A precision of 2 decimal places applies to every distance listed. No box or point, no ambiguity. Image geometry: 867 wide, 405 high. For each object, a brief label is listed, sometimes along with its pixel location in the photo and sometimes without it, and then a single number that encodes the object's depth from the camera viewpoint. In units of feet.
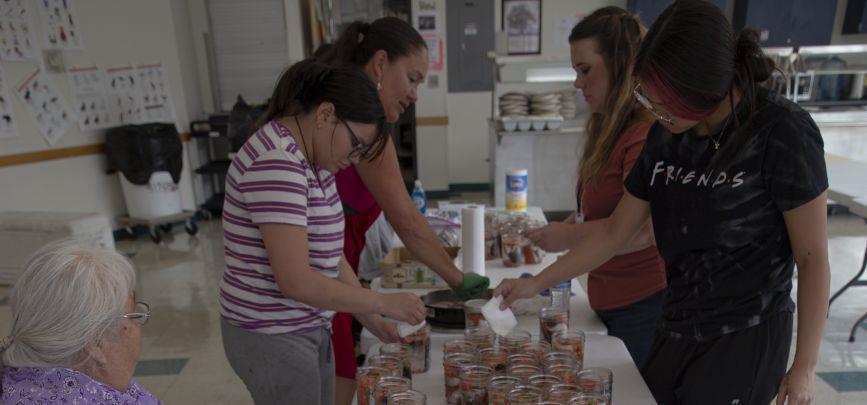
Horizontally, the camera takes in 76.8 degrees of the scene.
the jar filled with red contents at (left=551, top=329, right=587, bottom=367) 4.07
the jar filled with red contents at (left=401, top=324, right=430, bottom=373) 4.19
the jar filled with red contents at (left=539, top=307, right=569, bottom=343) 4.35
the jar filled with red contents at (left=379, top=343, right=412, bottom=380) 3.89
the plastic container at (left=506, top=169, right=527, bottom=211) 8.85
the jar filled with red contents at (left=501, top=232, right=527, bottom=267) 6.60
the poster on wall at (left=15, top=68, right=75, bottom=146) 14.39
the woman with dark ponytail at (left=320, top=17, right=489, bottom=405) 5.35
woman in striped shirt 3.72
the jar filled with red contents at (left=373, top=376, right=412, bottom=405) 3.35
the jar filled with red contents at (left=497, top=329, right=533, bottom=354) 4.01
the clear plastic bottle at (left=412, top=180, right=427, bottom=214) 8.54
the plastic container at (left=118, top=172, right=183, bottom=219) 16.71
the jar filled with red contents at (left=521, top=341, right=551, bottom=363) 3.91
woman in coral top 4.88
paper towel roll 6.13
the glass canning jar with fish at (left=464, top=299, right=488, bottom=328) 4.60
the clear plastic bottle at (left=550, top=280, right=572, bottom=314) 4.90
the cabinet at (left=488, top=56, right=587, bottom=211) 15.56
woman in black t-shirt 3.32
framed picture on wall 20.29
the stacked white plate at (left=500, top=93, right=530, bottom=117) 15.30
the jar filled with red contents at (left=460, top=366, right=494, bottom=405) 3.51
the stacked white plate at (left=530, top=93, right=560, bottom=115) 15.44
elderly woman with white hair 3.01
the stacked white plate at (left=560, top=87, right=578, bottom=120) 16.93
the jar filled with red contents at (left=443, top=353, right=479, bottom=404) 3.67
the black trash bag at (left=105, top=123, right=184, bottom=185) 16.30
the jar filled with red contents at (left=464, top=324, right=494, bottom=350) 4.12
